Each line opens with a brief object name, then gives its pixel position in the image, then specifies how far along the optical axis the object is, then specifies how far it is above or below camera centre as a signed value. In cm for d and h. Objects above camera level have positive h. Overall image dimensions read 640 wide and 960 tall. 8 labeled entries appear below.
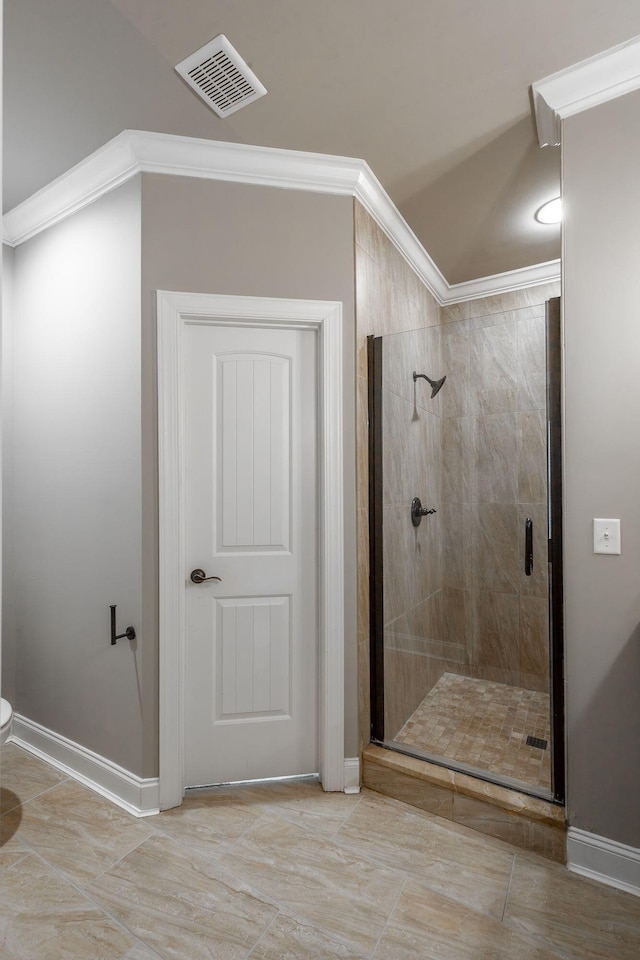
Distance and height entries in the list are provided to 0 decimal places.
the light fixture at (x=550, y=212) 271 +129
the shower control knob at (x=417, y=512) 261 -17
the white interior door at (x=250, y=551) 236 -32
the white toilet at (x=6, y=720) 192 -85
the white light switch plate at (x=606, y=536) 188 -21
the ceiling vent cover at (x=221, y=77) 180 +134
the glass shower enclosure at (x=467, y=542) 219 -30
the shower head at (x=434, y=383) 251 +40
